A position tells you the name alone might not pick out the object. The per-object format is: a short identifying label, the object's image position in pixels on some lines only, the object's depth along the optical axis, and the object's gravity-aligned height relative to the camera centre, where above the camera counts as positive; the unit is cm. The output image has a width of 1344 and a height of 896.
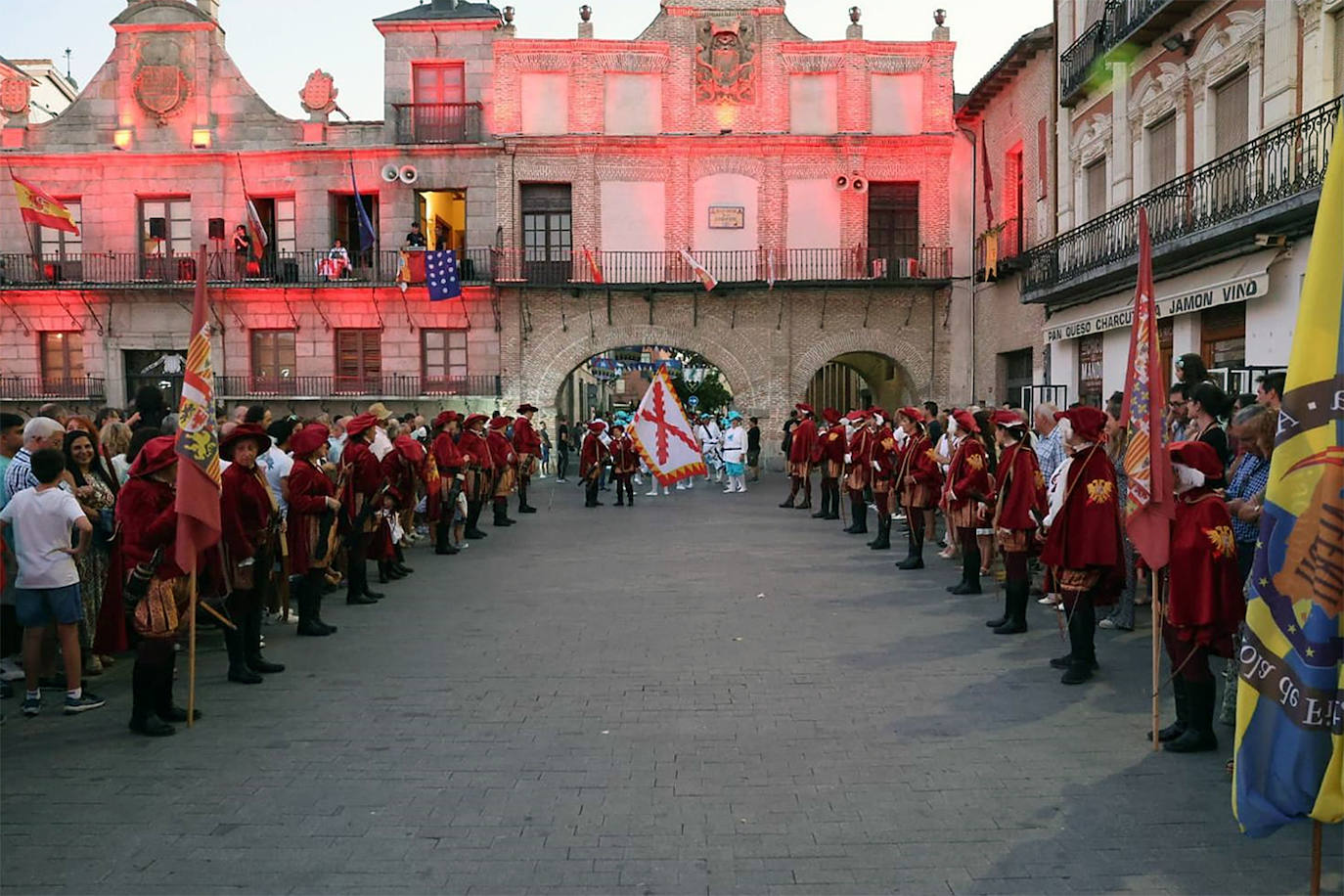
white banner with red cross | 2086 -52
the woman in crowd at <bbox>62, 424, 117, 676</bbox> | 773 -72
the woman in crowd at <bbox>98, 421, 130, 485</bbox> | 918 -25
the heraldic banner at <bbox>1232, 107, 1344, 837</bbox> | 390 -68
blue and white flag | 2819 +363
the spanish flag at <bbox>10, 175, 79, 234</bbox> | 2508 +495
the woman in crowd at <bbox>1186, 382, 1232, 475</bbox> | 793 -6
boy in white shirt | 686 -89
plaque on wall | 3164 +570
